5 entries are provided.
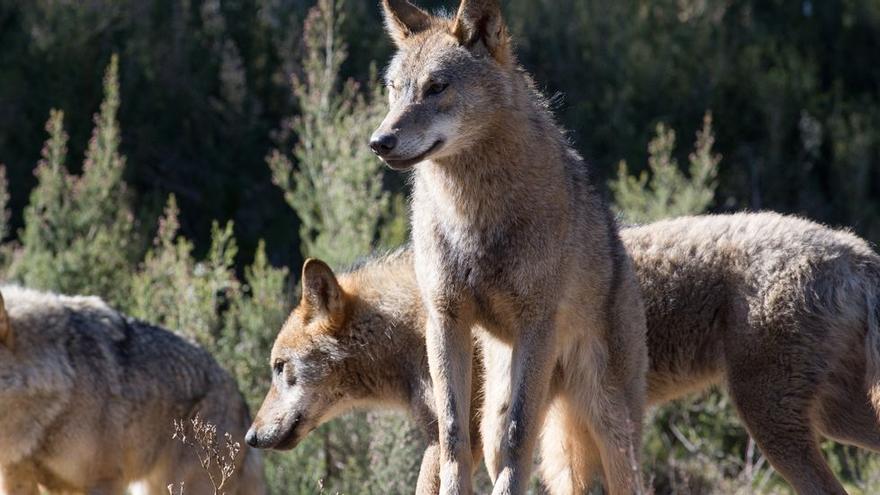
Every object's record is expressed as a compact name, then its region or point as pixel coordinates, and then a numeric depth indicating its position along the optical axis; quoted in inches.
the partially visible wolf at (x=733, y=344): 466.9
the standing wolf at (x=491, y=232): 386.9
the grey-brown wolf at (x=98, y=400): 514.3
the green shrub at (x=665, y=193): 737.0
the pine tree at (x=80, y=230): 696.4
